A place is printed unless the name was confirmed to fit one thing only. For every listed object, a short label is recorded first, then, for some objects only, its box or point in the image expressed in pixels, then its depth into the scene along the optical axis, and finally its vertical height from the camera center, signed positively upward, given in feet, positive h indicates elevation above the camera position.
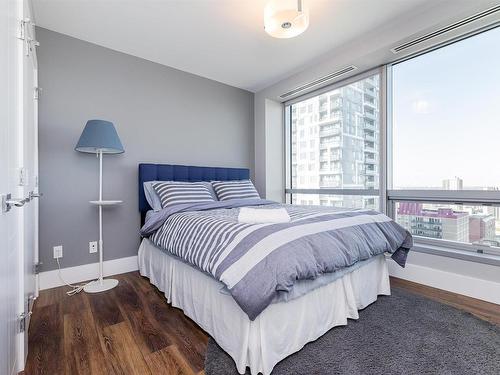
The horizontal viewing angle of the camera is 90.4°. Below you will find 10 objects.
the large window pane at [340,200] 10.20 -0.67
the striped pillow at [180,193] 8.44 -0.24
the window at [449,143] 7.35 +1.40
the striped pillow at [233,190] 9.97 -0.17
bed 4.07 -2.14
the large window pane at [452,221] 7.34 -1.17
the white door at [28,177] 4.47 +0.20
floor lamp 7.40 +1.28
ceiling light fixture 5.94 +4.17
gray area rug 4.34 -3.18
